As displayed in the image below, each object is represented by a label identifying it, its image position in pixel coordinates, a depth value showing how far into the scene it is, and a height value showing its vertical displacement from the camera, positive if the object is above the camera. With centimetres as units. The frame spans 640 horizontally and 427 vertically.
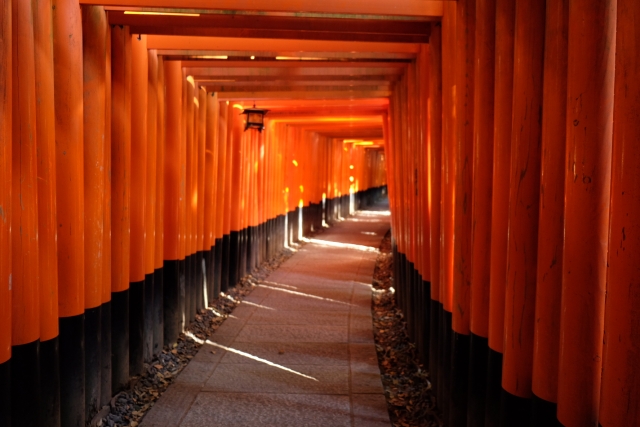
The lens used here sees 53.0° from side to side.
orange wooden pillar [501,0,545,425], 309 -14
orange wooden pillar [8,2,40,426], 372 -29
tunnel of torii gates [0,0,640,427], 248 -3
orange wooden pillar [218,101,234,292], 1125 -63
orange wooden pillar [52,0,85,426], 450 -20
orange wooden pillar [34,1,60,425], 401 -34
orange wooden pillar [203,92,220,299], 978 -9
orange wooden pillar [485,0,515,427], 346 -10
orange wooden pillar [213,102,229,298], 1062 -22
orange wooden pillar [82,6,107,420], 504 -6
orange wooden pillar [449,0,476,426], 433 -18
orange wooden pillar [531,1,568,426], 274 -19
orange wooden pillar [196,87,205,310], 926 -11
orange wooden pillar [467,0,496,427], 389 -14
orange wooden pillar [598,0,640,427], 207 -21
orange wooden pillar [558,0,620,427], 242 -10
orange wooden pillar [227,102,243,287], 1189 -34
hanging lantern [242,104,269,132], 1066 +98
